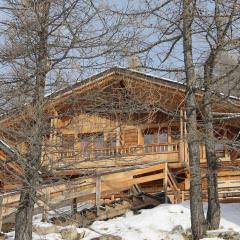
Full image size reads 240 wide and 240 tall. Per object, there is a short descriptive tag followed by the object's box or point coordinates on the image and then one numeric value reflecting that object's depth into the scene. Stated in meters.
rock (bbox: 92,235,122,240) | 11.14
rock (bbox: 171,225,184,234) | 11.78
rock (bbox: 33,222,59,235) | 11.85
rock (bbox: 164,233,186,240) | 11.38
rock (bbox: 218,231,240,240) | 10.53
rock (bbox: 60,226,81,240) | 11.42
